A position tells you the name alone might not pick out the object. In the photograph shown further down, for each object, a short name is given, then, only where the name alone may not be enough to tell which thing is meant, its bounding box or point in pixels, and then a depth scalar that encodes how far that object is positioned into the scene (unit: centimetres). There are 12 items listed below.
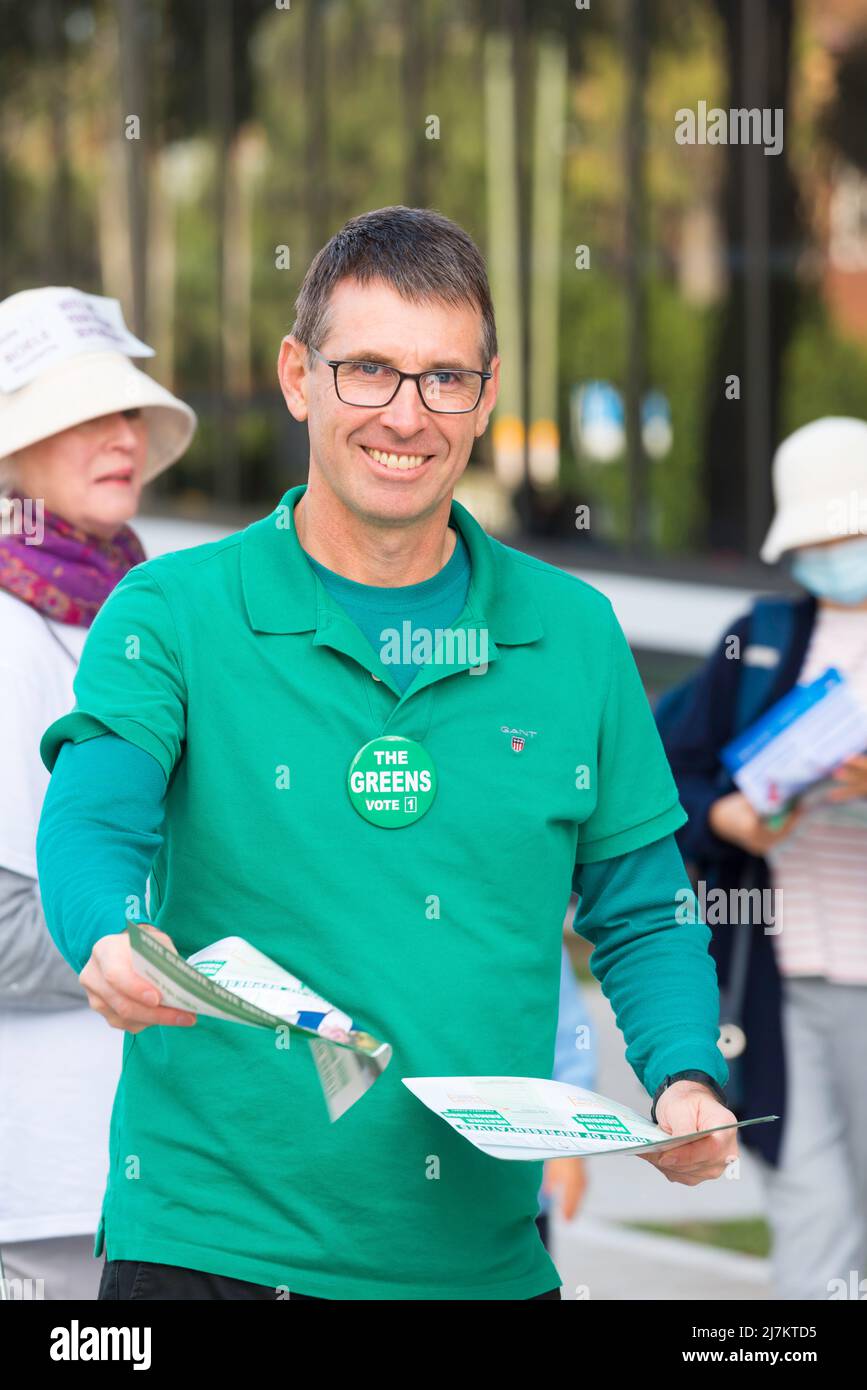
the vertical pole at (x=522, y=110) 1288
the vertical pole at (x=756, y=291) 1115
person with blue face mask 475
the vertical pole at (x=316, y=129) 1481
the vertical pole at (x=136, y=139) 1684
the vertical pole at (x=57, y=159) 1778
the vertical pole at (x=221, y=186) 1594
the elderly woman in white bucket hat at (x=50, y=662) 329
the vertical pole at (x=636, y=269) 1195
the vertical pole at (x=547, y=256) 1266
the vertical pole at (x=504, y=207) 1304
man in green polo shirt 255
